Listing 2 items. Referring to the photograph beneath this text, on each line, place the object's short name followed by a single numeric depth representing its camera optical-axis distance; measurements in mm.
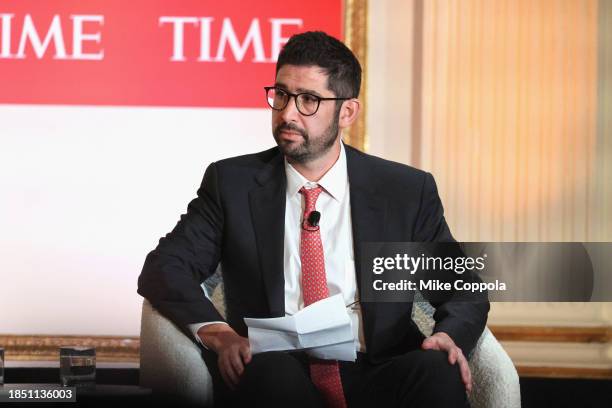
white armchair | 4266
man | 4426
